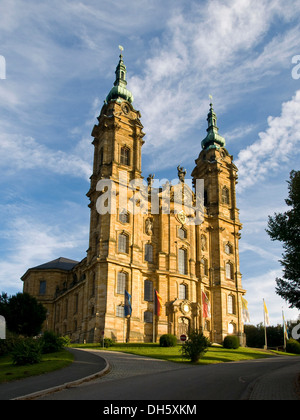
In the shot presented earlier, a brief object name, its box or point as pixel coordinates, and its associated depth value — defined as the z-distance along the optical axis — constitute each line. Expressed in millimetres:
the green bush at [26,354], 28203
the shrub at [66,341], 45181
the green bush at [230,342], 50969
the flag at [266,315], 59166
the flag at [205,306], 57250
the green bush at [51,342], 35078
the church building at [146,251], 52594
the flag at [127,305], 50469
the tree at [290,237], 21156
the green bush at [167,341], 45531
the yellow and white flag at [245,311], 63759
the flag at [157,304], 52812
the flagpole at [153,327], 52612
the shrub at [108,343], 44669
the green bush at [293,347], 56562
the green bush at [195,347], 33500
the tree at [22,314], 45969
